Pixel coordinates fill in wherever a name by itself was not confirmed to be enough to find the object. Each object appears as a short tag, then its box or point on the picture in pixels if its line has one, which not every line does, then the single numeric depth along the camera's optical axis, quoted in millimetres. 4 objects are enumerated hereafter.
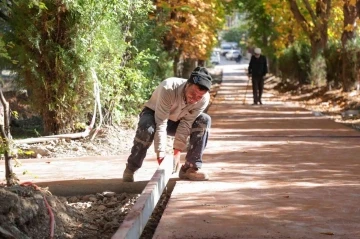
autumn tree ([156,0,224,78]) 34455
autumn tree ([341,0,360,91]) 40522
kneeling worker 13283
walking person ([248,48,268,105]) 39671
